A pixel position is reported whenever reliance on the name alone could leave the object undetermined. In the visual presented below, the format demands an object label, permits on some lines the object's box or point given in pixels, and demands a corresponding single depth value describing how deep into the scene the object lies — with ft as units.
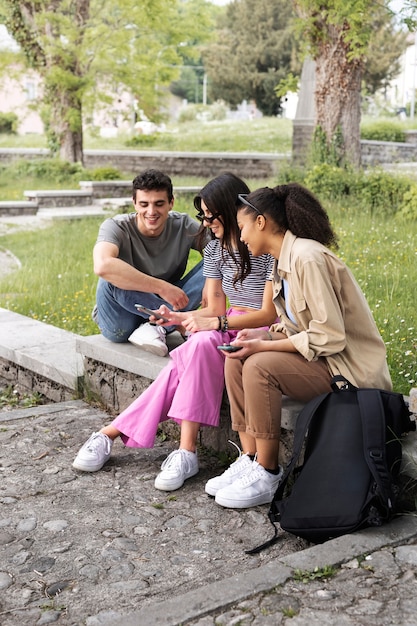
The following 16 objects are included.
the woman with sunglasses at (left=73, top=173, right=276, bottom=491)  12.69
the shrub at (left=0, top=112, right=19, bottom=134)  101.19
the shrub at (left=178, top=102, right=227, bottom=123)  126.62
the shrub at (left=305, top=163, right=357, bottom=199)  39.70
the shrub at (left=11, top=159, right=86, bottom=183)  60.49
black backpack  10.14
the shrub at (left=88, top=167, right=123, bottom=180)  59.16
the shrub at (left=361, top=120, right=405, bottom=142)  69.72
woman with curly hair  11.19
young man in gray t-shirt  14.84
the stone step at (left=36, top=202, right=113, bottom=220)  45.91
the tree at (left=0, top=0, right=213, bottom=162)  58.65
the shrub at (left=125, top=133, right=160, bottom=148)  80.38
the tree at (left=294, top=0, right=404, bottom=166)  40.86
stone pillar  58.44
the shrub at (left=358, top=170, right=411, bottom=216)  36.40
